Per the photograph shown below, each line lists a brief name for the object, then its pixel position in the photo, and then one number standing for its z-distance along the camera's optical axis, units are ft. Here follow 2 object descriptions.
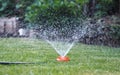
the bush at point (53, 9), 45.02
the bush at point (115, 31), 40.42
